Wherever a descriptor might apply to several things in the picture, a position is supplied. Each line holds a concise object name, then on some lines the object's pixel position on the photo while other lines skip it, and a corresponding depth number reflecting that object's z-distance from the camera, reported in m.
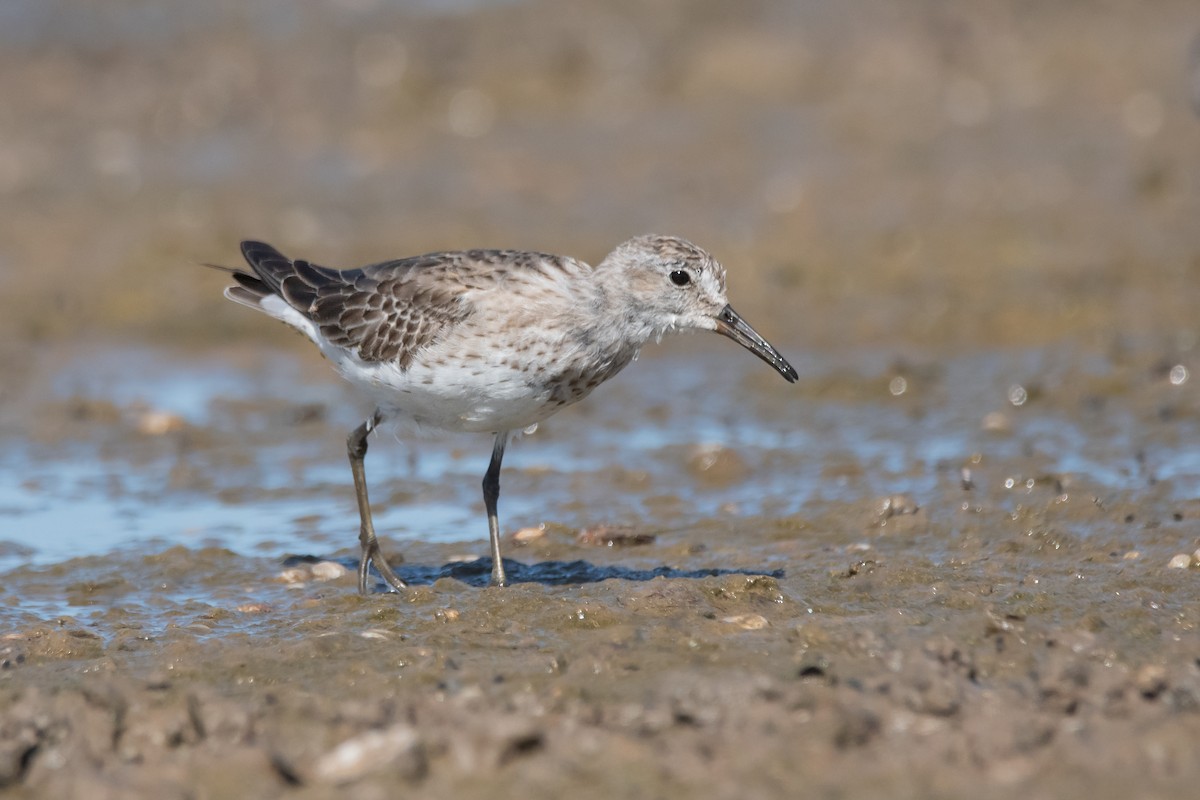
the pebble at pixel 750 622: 13.05
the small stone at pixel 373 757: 10.32
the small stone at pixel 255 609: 14.73
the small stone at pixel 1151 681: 11.23
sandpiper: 14.81
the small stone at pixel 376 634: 13.19
